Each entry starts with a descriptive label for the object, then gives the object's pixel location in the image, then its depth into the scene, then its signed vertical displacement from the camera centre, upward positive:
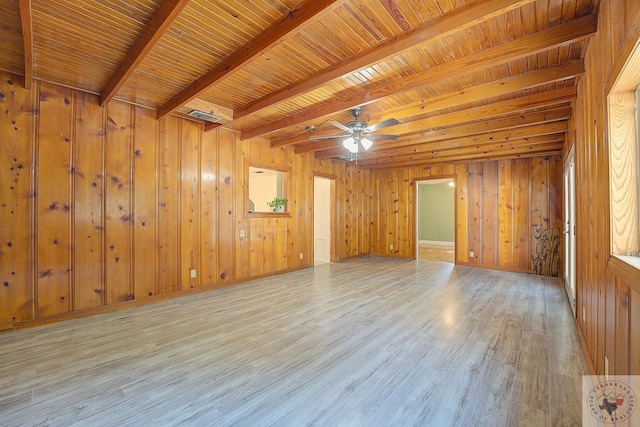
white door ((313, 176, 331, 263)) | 7.22 -0.20
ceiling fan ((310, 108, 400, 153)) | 3.61 +1.13
